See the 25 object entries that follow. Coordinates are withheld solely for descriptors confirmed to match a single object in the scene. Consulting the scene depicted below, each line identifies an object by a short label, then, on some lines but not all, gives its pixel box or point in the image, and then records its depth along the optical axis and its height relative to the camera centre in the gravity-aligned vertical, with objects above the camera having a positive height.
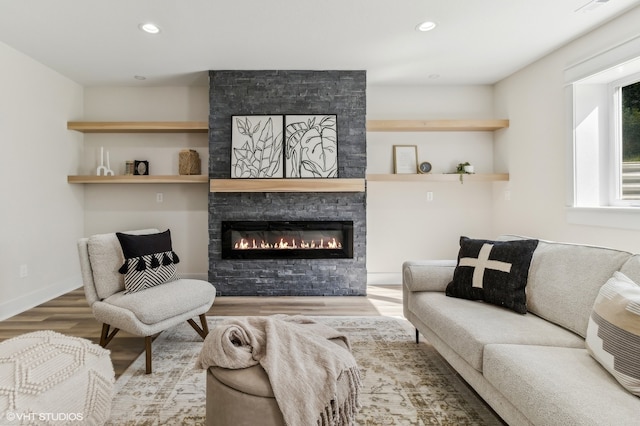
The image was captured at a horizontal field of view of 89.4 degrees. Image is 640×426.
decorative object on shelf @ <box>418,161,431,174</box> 4.06 +0.54
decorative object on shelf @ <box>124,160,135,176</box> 4.03 +0.57
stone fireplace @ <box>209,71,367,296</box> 3.68 +0.03
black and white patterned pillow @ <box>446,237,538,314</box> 1.91 -0.39
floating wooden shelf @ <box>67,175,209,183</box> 3.80 +0.40
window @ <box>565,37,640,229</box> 2.57 +0.60
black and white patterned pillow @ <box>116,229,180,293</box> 2.27 -0.36
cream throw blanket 1.20 -0.62
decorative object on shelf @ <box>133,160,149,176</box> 4.04 +0.56
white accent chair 2.03 -0.58
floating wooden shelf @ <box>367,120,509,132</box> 3.80 +1.01
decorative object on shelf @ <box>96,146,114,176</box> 3.99 +0.54
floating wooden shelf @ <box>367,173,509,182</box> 3.81 +0.39
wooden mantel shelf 3.57 +0.29
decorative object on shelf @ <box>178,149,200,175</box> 3.94 +0.61
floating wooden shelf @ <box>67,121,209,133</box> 3.79 +1.02
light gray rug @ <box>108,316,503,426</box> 1.62 -1.02
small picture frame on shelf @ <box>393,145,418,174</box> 4.09 +0.65
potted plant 3.90 +0.50
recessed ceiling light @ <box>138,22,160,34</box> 2.66 +1.54
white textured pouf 1.02 -0.59
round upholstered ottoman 1.19 -0.71
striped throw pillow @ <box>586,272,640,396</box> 1.12 -0.46
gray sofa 1.08 -0.62
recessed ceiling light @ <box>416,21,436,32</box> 2.66 +1.54
